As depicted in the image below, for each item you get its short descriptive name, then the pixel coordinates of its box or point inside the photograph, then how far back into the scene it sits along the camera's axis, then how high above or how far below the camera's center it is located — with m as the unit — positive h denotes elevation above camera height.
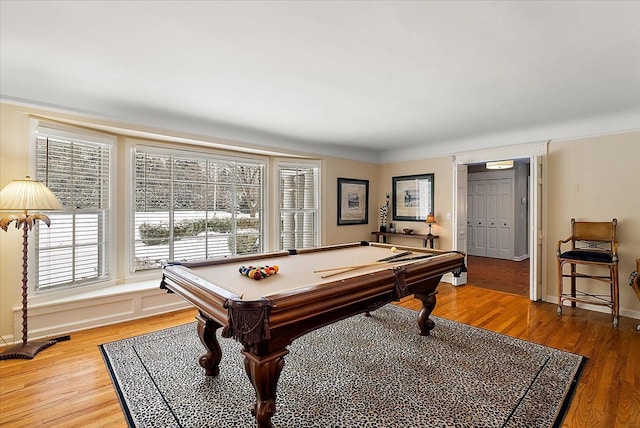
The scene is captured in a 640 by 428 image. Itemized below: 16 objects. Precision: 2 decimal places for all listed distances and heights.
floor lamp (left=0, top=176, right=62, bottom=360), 2.60 +0.05
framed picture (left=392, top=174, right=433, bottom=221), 5.62 +0.35
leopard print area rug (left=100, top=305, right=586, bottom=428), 1.88 -1.23
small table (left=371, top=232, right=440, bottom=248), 5.32 -0.38
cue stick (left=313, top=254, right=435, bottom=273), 2.40 -0.40
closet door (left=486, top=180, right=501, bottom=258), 7.78 -0.08
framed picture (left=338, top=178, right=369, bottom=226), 5.82 +0.28
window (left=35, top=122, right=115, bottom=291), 3.12 +0.08
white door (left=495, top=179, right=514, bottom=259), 7.50 -0.08
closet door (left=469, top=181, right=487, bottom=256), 8.04 -0.09
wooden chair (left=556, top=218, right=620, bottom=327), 3.45 -0.49
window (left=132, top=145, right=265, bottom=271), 3.94 +0.14
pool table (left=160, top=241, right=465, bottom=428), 1.54 -0.47
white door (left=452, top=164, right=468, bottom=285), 5.17 +0.12
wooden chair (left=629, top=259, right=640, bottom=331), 3.18 -0.70
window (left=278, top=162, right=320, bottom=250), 5.26 +0.19
